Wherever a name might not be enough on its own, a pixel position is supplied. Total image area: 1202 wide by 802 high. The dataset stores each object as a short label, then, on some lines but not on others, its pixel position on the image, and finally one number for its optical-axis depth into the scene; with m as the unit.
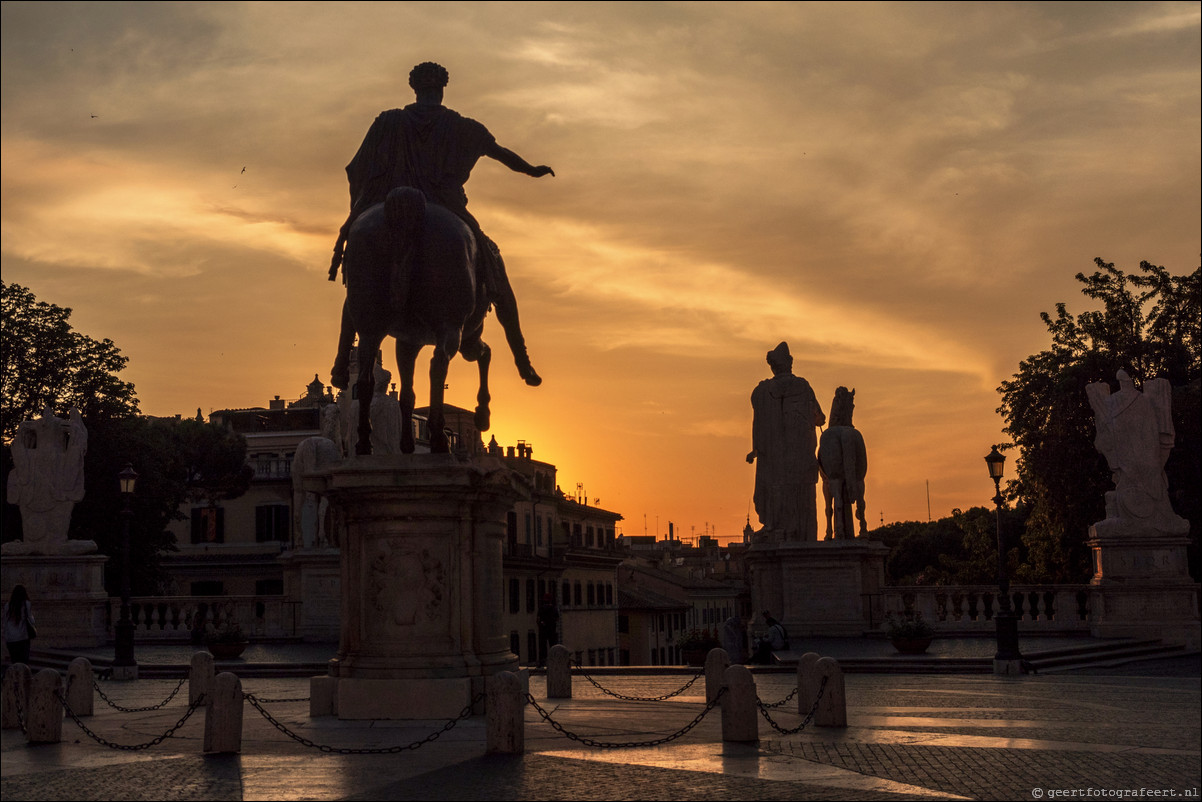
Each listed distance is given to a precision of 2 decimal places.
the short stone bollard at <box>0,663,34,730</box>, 13.79
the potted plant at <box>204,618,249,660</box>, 27.47
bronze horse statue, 13.72
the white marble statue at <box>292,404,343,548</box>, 32.84
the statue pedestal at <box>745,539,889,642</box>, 29.39
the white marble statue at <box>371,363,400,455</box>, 31.80
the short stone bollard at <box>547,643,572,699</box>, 17.00
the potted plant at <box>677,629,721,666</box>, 24.75
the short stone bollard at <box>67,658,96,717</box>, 15.42
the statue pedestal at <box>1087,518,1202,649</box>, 28.20
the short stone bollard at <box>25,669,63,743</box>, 12.95
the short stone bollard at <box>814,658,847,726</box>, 13.90
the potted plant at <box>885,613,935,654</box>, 24.77
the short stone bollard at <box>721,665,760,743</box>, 12.51
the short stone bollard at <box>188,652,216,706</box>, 14.39
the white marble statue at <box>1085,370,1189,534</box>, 29.14
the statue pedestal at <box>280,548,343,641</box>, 32.56
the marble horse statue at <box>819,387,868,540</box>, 30.30
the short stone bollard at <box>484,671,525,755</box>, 11.38
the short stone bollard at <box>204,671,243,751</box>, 11.69
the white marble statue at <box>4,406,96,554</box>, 31.53
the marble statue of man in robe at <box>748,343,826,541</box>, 30.27
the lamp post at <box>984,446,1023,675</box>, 22.41
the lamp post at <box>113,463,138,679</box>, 24.08
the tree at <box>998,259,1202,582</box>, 45.00
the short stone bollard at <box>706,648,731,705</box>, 15.59
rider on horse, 14.41
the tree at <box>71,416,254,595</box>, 46.94
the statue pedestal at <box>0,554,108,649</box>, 31.06
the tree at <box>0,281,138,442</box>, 49.59
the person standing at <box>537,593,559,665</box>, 27.73
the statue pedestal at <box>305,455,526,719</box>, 13.10
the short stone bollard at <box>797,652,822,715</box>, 14.22
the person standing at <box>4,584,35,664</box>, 20.61
